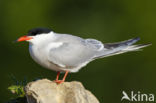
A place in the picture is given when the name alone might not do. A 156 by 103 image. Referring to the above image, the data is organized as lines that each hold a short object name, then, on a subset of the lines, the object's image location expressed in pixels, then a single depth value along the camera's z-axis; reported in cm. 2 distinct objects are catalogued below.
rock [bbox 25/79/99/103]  776
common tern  850
